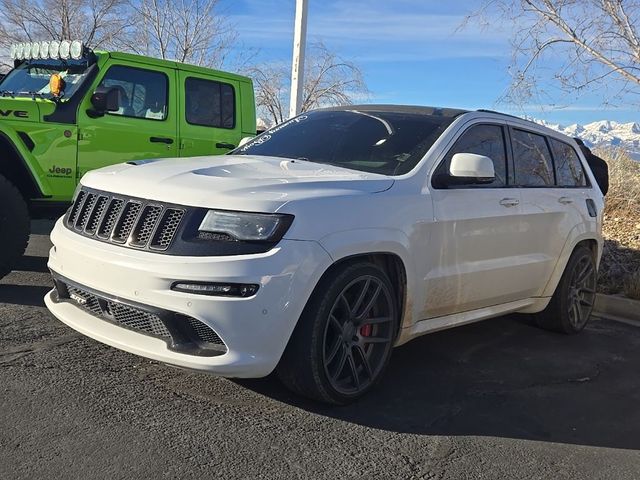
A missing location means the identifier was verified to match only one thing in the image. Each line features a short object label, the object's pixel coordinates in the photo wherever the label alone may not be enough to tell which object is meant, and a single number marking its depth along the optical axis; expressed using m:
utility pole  10.31
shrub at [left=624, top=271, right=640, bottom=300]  6.62
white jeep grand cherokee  3.18
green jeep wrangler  5.82
